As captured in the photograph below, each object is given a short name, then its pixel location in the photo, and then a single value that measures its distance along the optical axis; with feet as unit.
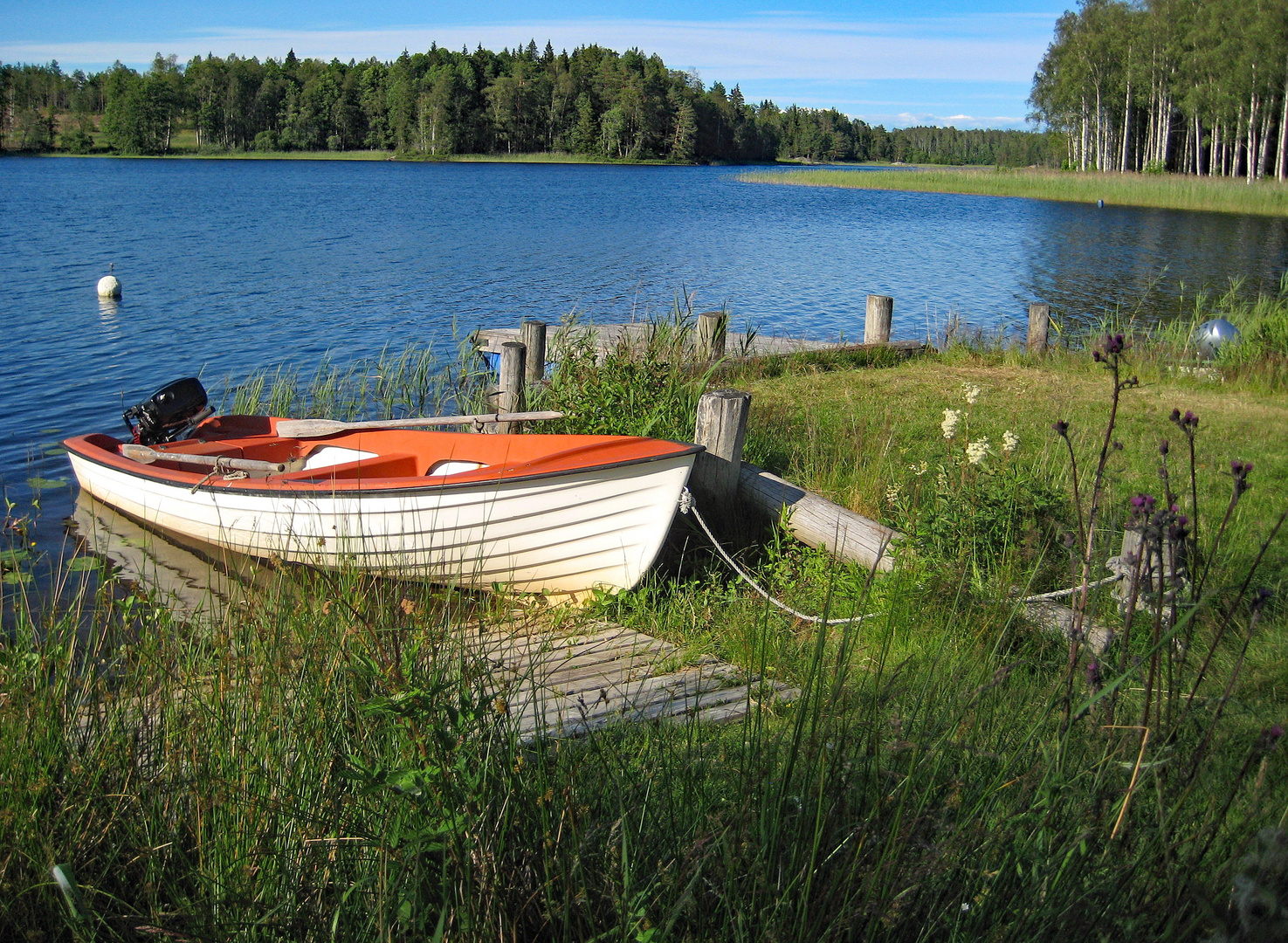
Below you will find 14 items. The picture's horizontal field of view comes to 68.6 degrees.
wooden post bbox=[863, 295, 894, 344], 35.83
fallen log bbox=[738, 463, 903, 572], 16.17
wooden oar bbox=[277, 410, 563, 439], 21.62
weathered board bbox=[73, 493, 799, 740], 10.97
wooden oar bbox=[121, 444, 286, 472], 21.03
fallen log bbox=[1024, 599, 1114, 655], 13.03
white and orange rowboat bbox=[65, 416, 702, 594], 16.76
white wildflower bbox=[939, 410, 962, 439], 15.38
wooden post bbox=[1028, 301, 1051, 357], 36.60
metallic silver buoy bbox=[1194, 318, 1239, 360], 33.35
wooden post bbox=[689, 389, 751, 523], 18.61
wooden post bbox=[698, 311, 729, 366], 28.99
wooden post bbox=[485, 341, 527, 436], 24.61
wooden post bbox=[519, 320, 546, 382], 26.89
